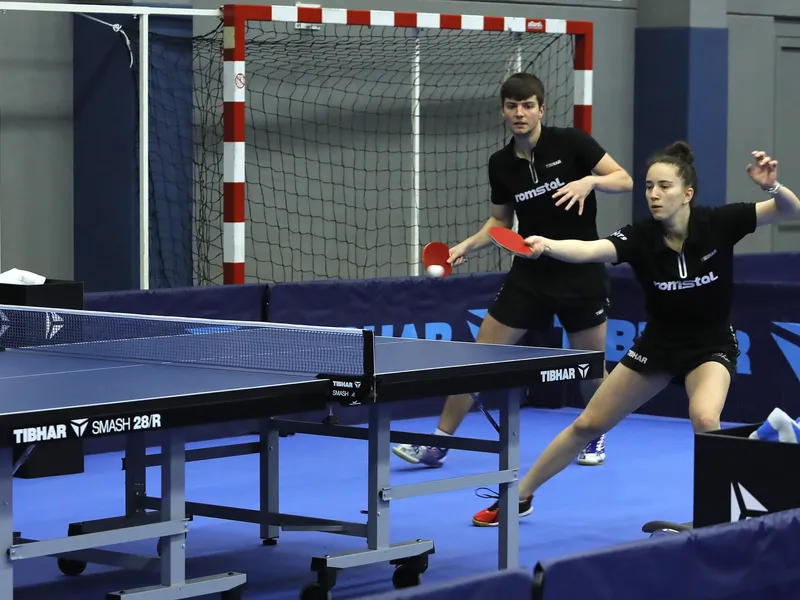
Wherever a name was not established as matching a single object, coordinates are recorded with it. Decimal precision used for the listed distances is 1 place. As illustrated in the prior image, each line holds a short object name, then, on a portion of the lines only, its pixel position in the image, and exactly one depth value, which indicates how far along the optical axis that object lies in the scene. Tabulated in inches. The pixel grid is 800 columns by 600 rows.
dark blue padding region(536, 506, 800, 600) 210.7
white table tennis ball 457.7
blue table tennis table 303.9
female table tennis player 403.9
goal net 657.0
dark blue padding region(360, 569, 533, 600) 188.2
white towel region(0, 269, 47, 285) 520.4
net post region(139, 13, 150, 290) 604.4
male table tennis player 514.3
